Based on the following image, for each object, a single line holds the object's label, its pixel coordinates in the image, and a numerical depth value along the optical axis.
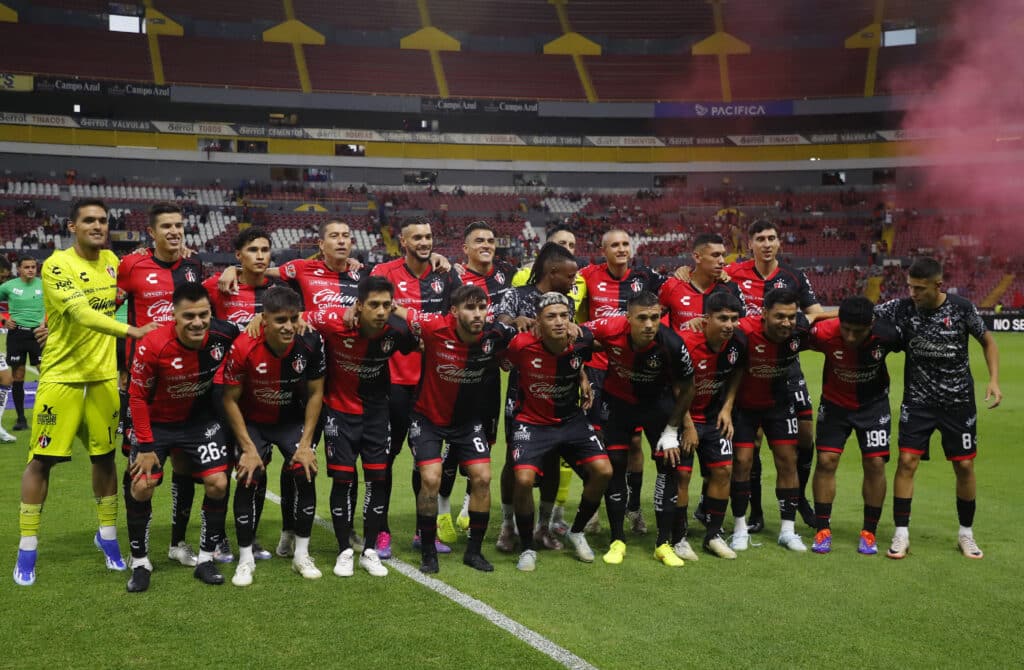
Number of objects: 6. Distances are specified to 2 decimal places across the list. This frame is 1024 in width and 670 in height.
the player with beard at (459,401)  6.36
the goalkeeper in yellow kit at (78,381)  5.95
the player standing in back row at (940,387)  6.79
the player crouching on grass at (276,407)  5.99
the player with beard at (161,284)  6.38
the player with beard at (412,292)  7.11
